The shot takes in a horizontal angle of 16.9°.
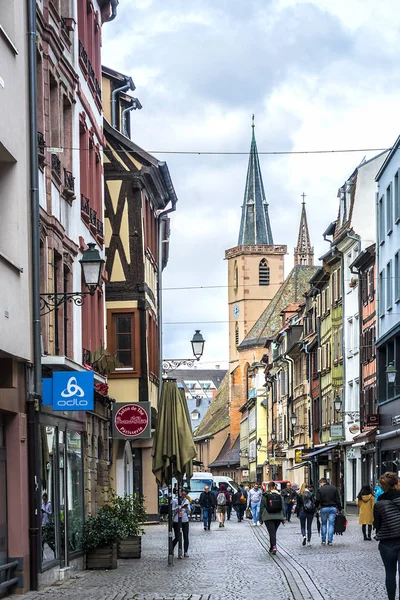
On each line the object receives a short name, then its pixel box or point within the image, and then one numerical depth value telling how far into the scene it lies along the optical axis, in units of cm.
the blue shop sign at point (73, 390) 1936
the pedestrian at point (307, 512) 3177
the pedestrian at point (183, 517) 2716
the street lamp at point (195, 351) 4116
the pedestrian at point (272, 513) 2809
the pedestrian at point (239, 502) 5709
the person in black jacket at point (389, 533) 1475
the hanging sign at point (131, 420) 3130
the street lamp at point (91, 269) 2089
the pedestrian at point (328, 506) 3061
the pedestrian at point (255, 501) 4844
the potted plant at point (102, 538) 2294
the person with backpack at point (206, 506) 4572
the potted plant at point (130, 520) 2416
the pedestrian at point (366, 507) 3256
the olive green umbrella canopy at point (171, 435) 2489
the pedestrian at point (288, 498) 5269
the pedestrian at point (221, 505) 4788
